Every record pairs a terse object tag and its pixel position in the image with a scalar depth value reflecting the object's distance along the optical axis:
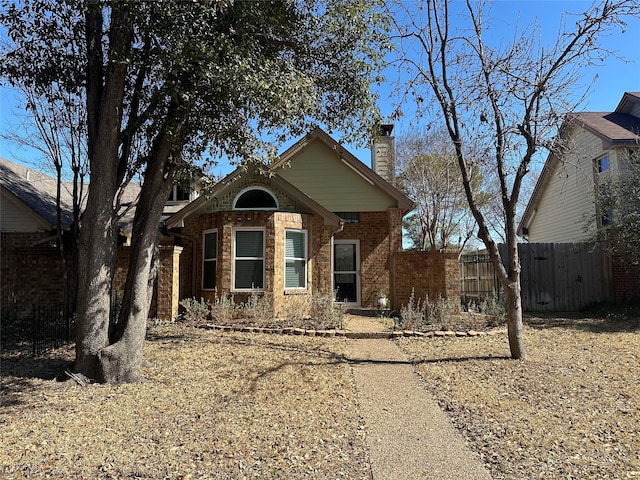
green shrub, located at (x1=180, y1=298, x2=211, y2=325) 11.26
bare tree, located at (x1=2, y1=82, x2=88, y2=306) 10.04
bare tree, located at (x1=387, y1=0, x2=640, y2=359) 7.27
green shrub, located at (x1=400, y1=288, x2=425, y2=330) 10.08
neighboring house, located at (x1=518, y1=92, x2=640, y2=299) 14.85
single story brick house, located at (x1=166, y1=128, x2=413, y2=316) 11.92
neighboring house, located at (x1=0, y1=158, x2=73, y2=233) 13.28
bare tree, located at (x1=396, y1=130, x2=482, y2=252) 19.39
